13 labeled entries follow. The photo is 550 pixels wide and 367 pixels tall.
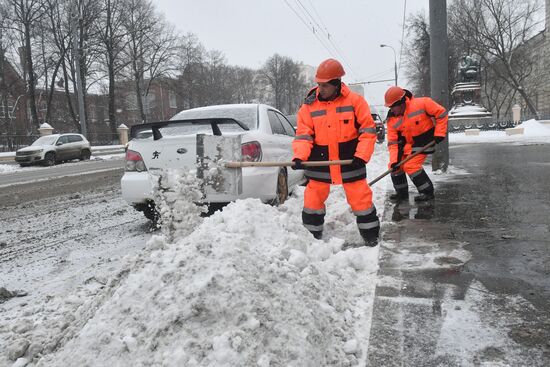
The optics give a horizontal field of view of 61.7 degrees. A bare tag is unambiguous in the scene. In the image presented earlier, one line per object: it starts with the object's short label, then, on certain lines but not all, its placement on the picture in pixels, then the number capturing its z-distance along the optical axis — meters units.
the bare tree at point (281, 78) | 76.19
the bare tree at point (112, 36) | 37.94
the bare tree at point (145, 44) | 39.91
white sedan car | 4.73
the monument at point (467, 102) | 29.92
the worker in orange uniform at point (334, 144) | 3.97
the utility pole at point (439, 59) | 8.18
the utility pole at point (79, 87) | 26.10
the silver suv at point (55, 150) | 21.16
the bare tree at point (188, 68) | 45.16
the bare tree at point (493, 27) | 37.00
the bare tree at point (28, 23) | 33.69
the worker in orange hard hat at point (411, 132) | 5.89
